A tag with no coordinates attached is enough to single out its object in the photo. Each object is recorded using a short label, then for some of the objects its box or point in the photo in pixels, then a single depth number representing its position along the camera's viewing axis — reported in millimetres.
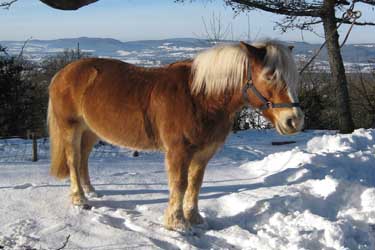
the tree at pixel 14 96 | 11477
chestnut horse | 3244
